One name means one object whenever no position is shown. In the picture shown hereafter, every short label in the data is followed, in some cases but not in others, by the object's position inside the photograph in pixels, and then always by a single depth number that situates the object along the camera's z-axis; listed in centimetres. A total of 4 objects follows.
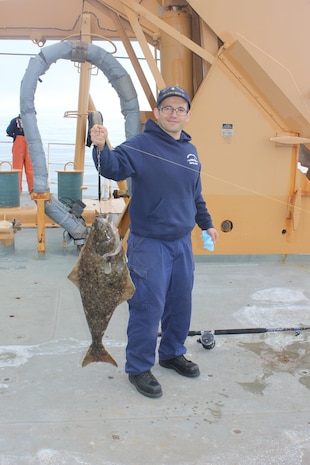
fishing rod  391
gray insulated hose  618
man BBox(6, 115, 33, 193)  1071
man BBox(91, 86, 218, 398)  325
